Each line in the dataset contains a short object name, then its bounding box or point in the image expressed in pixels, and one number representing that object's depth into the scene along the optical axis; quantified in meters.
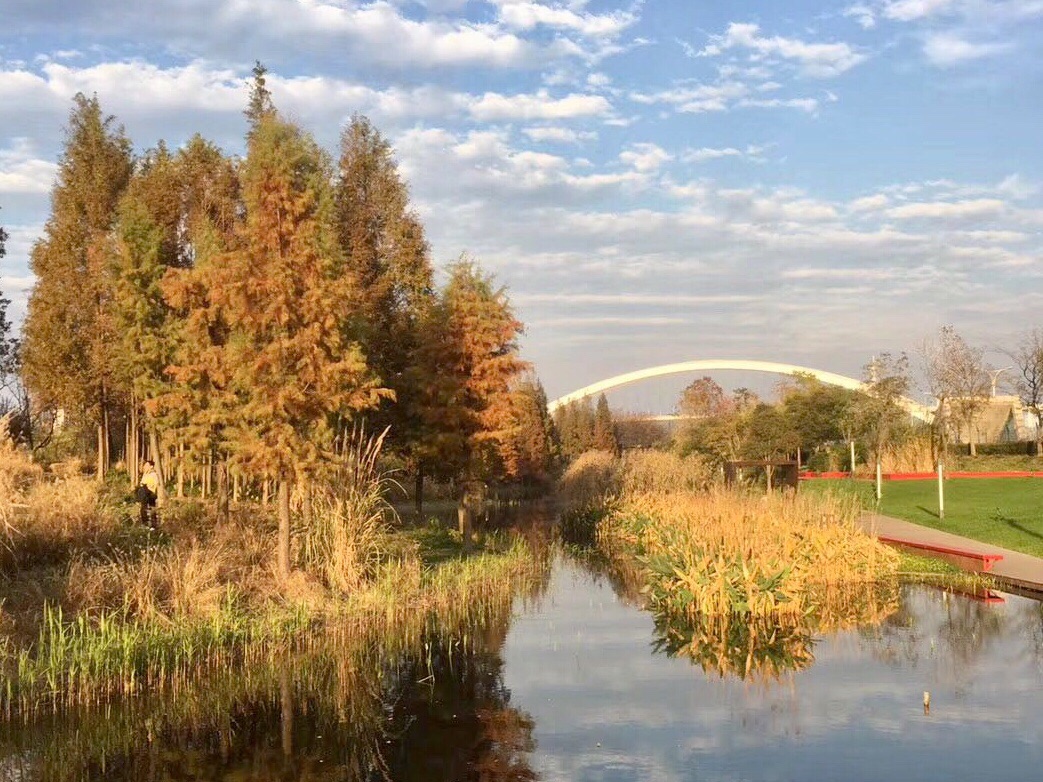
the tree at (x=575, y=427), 59.88
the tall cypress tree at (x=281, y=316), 12.86
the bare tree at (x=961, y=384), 40.22
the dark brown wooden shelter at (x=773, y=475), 24.05
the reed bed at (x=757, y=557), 12.55
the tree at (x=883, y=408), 36.44
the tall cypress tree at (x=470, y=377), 19.98
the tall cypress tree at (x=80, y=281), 28.86
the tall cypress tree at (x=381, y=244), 24.77
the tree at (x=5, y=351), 30.97
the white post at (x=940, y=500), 20.56
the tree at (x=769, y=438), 39.34
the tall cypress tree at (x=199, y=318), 19.83
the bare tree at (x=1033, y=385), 41.56
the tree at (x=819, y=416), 41.44
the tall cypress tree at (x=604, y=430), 58.94
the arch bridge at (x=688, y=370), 61.47
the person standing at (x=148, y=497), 18.47
